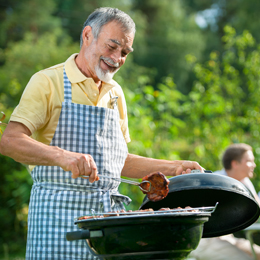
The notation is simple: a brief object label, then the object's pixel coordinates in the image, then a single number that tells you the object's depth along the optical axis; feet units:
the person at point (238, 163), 16.14
